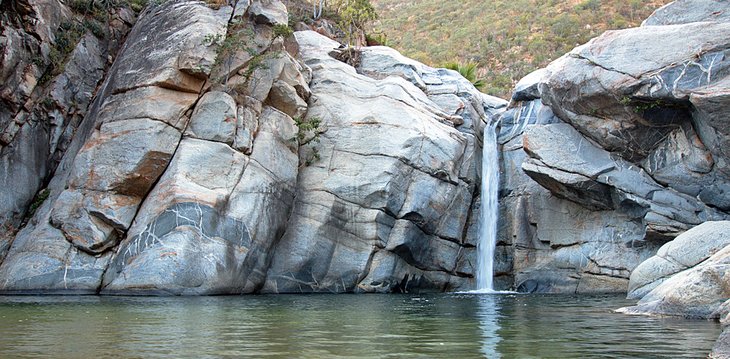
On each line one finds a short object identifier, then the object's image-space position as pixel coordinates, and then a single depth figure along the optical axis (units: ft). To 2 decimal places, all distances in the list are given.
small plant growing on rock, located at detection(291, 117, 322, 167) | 97.09
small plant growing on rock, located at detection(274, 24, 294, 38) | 99.04
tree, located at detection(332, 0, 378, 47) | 128.77
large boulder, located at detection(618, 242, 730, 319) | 44.11
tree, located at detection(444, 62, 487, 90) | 139.33
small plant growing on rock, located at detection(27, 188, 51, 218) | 90.07
